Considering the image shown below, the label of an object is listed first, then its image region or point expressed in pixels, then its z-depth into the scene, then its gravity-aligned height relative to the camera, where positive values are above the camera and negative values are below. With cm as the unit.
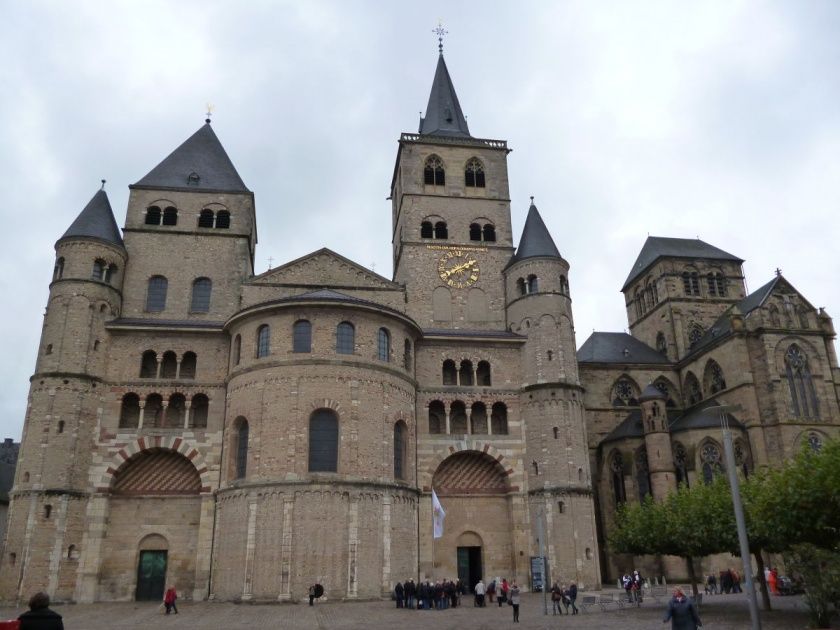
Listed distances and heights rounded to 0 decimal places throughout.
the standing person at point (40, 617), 789 -53
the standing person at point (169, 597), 2708 -113
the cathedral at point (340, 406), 3183 +798
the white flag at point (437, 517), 3347 +207
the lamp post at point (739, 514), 1429 +95
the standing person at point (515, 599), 2316 -119
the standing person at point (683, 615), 1345 -104
